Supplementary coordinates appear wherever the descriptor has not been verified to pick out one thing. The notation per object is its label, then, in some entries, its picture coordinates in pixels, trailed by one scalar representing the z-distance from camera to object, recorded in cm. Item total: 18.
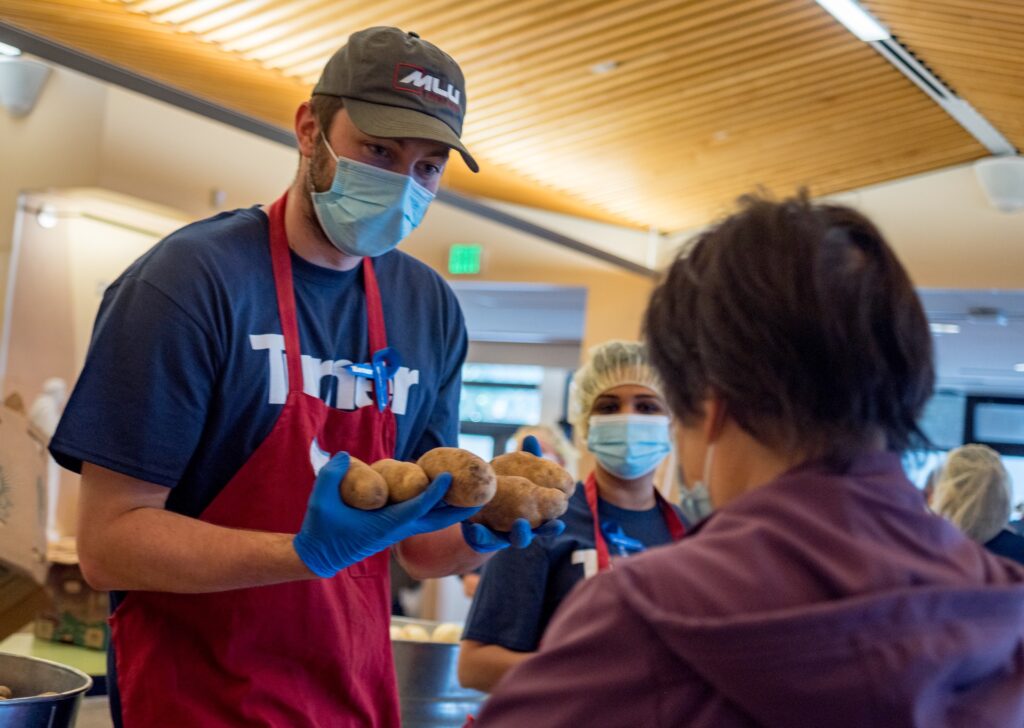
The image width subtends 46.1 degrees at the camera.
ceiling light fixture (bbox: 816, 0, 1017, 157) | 526
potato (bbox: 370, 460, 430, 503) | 145
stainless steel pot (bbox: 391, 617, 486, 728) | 267
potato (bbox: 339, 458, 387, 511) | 139
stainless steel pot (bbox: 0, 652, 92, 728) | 161
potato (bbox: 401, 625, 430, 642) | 356
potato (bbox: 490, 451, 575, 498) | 176
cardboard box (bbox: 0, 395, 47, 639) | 191
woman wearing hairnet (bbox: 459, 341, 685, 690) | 251
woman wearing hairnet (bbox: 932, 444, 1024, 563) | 518
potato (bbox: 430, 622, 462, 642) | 374
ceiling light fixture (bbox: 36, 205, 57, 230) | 562
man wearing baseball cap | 150
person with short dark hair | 91
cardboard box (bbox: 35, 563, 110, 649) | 348
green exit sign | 877
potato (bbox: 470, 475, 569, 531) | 167
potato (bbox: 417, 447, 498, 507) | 147
